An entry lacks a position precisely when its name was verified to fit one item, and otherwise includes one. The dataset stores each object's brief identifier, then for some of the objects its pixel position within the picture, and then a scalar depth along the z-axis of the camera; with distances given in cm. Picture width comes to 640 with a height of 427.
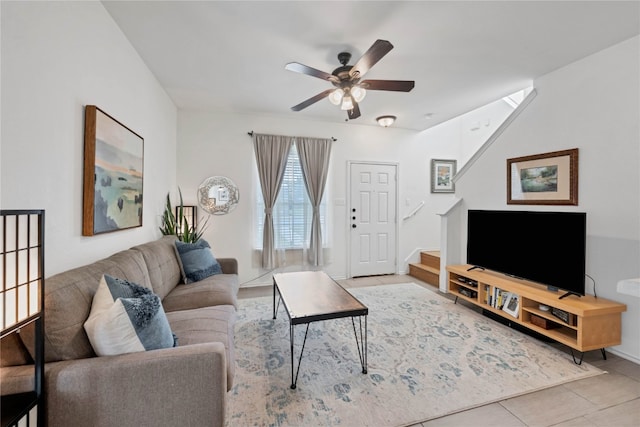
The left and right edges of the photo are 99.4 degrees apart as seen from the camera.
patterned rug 164
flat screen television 229
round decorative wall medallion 395
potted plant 333
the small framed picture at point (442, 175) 508
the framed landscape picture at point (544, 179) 258
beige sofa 108
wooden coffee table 187
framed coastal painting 171
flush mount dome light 391
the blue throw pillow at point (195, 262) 267
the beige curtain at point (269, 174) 406
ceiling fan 205
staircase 429
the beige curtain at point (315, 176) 425
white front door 460
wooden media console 211
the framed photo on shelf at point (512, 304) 263
